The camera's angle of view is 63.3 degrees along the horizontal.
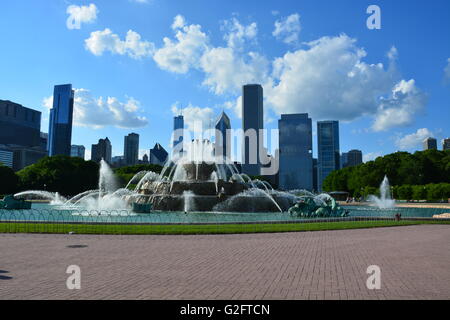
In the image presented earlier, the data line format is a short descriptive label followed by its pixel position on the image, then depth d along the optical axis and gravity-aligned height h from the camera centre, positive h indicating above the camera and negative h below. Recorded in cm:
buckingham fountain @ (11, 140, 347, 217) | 3747 -67
